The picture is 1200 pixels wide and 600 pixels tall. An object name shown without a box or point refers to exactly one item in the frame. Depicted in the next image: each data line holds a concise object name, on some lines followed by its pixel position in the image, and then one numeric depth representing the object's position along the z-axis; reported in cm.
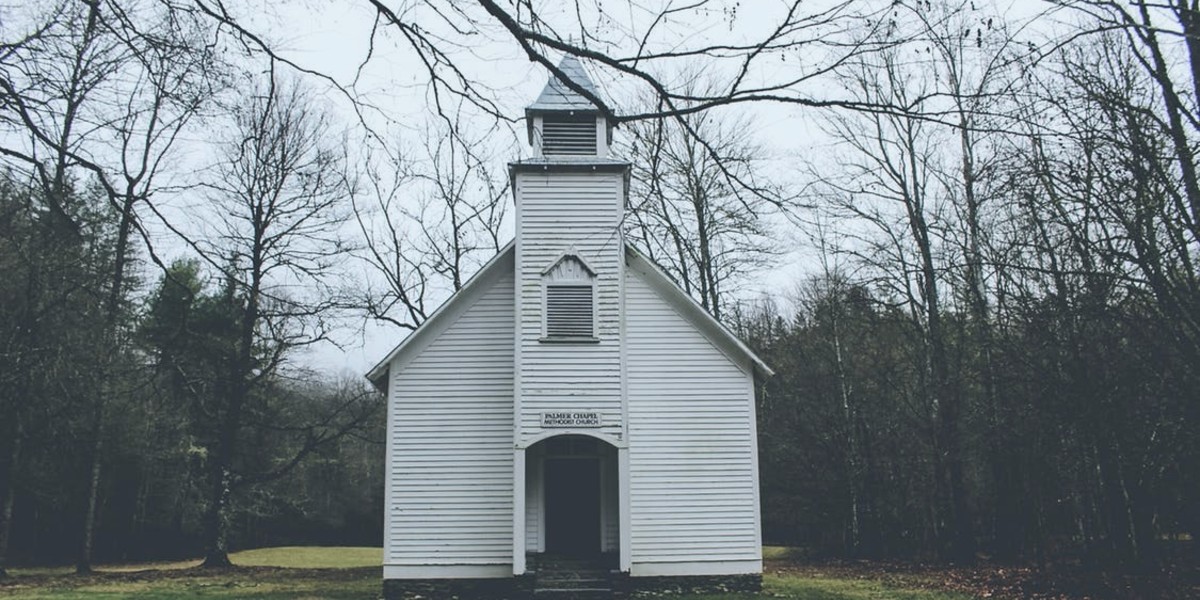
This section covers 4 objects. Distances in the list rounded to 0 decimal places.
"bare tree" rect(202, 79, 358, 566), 2462
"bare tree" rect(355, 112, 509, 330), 2597
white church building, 1667
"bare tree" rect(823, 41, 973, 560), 2361
